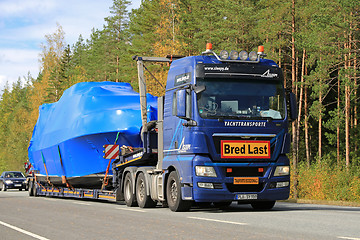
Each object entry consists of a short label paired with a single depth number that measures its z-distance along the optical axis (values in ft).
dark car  142.00
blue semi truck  46.21
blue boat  64.95
